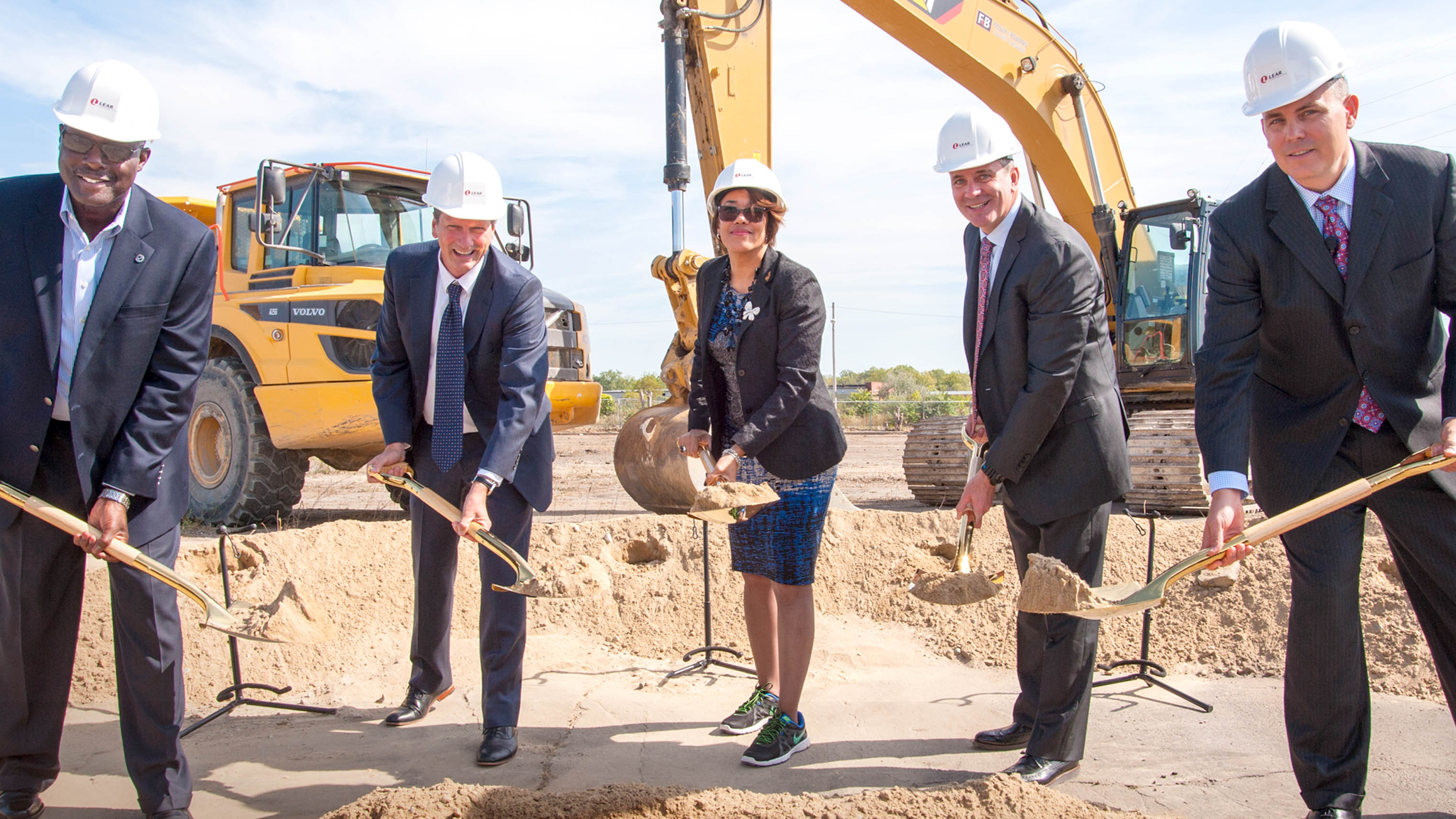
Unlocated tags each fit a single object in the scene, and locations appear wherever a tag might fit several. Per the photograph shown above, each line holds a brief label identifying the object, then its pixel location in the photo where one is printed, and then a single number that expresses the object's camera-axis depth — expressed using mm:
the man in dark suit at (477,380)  3408
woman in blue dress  3426
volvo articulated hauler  7660
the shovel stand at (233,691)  4164
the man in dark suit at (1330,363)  2605
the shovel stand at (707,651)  4770
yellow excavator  7406
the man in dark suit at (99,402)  2760
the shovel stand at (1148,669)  4332
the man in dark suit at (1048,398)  3076
